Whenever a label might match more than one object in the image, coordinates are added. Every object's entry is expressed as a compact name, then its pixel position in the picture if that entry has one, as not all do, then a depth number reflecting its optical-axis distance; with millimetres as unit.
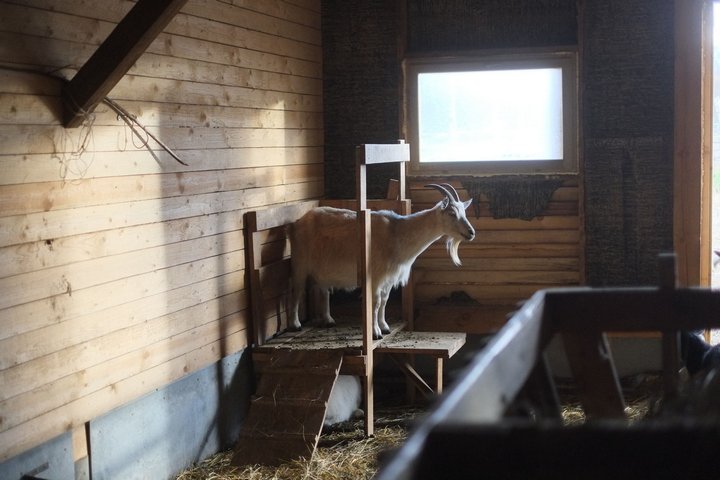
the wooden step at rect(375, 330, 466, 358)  6059
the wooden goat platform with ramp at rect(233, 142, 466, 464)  5492
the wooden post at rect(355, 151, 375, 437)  5672
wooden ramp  5363
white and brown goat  6281
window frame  6973
